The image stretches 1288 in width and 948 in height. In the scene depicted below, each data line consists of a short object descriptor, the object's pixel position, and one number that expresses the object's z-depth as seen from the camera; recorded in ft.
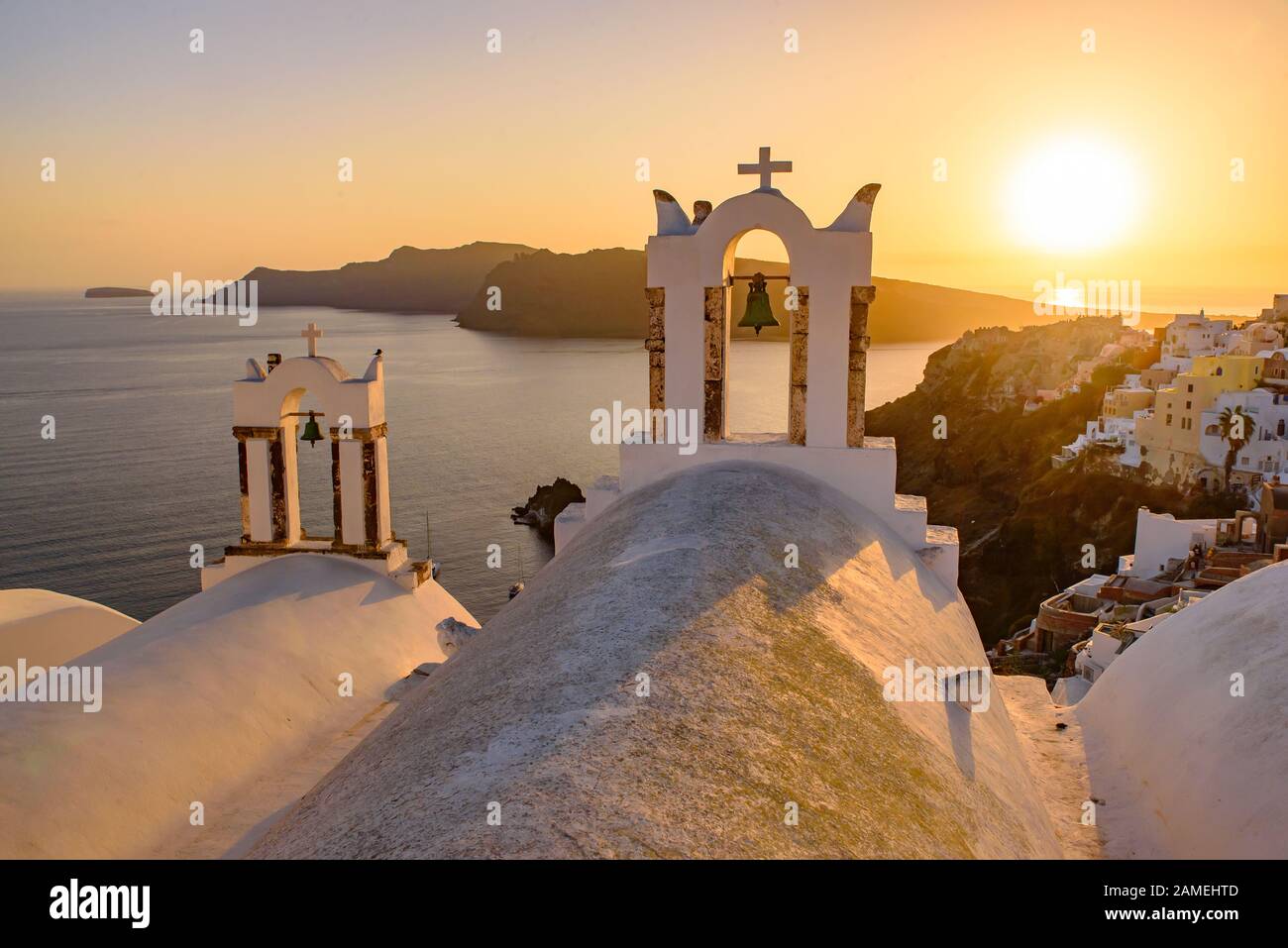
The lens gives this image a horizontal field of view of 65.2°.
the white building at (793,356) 25.77
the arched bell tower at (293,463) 35.29
